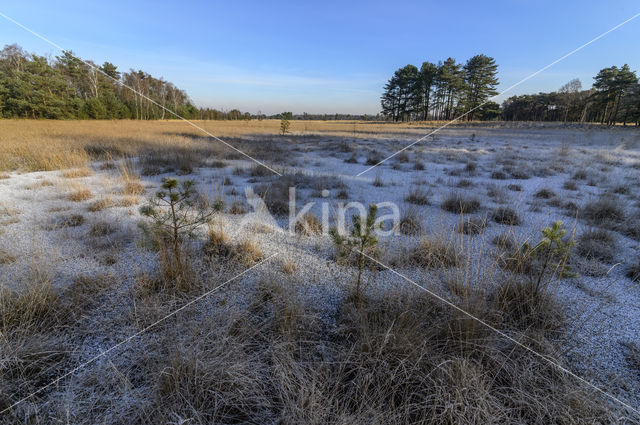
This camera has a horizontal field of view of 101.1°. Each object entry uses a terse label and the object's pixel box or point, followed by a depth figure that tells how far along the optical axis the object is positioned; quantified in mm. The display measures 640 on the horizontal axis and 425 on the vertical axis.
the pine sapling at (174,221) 2045
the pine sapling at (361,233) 1930
